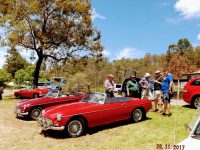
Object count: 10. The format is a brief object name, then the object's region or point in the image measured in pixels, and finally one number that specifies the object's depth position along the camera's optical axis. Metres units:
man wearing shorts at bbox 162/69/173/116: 6.88
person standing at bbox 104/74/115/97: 7.81
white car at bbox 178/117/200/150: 2.31
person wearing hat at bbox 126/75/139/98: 7.79
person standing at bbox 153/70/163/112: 7.36
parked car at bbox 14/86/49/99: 12.85
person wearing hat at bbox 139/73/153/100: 8.18
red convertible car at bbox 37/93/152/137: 5.64
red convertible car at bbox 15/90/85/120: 7.61
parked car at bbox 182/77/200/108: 8.45
